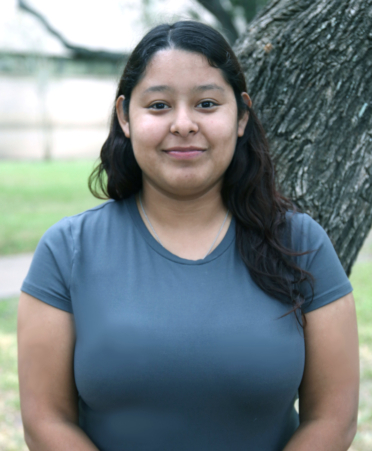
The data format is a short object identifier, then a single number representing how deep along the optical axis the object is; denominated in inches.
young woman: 59.2
